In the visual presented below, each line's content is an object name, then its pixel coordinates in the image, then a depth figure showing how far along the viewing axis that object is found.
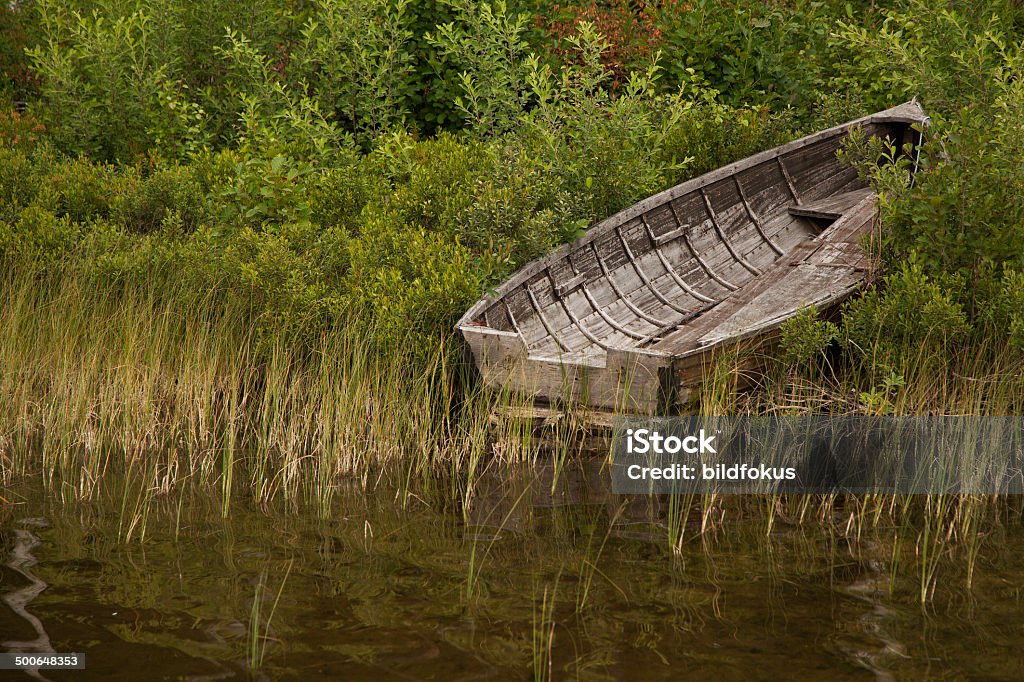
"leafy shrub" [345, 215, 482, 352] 14.16
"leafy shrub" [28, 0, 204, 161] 21.56
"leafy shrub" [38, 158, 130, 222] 19.16
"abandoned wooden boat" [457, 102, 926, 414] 13.05
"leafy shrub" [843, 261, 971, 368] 12.82
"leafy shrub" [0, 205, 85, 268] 16.91
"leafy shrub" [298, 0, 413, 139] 21.28
